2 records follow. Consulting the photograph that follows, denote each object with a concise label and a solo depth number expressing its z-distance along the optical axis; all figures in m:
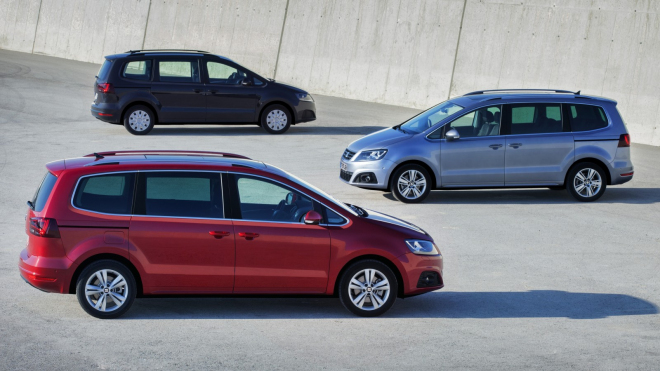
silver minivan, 27.41
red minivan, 15.46
